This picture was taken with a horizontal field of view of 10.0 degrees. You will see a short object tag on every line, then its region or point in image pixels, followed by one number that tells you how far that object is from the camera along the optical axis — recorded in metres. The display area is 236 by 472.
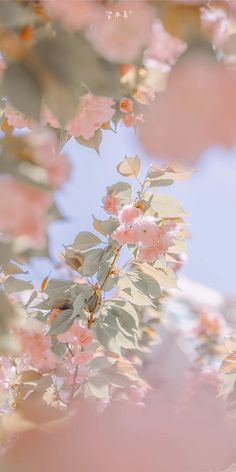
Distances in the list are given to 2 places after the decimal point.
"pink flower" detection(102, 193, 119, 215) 1.91
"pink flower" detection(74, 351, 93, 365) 1.87
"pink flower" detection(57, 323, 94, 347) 1.84
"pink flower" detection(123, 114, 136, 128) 1.76
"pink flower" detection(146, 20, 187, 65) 1.58
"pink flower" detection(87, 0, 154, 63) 1.36
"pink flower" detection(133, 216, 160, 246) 1.84
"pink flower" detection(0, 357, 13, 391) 1.89
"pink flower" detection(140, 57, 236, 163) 1.31
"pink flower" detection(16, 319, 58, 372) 1.78
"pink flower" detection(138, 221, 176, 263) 1.85
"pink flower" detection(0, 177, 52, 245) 1.22
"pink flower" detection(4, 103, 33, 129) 1.70
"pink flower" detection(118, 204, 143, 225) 1.86
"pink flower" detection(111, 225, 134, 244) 1.86
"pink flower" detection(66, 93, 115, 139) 1.64
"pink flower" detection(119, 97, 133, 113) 1.75
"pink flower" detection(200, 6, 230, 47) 1.52
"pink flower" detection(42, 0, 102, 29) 1.31
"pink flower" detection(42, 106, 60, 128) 1.67
